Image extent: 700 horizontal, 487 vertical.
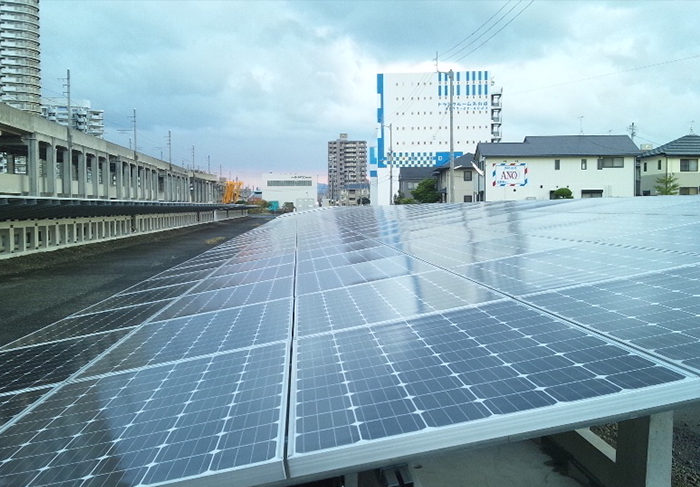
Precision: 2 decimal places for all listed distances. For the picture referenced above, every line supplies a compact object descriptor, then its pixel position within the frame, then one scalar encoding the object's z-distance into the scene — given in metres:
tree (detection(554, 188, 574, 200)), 54.67
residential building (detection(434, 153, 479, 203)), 68.25
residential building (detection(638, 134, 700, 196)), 55.34
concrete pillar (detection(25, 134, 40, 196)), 30.94
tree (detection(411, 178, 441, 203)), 71.74
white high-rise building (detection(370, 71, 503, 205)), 114.50
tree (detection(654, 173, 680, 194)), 51.12
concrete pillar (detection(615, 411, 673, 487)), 4.73
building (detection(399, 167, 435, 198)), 100.81
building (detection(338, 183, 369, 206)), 160.77
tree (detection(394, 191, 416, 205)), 78.79
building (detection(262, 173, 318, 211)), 159.38
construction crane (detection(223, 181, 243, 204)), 134.59
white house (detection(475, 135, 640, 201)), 58.66
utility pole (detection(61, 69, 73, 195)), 36.94
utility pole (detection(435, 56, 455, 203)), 36.77
